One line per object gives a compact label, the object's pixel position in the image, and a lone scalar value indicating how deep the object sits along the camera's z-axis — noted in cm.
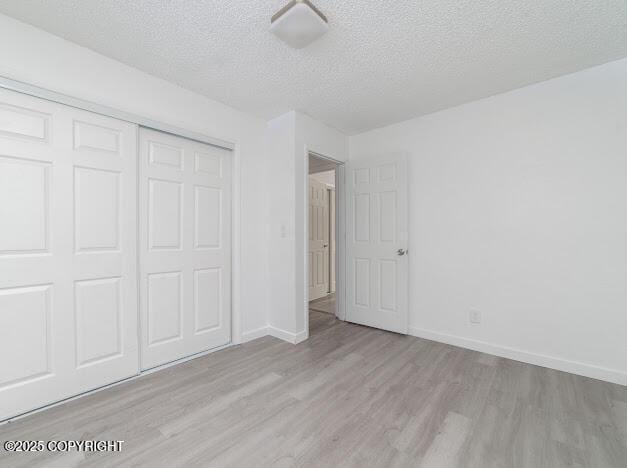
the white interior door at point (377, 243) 311
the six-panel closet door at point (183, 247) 229
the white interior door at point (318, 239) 472
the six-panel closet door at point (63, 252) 168
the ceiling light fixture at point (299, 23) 151
